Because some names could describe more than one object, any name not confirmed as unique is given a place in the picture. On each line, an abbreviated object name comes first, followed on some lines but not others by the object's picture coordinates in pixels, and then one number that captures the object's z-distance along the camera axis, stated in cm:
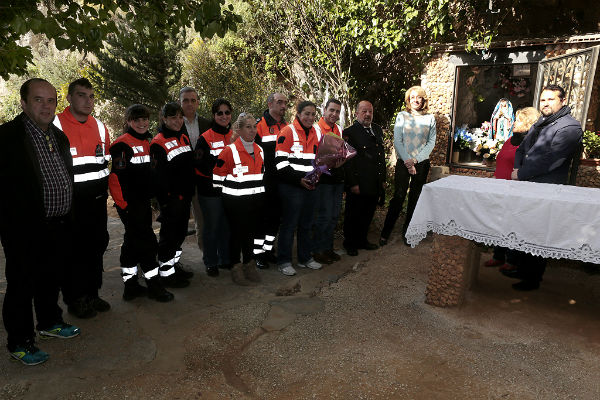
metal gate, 645
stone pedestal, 421
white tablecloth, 357
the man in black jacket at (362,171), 571
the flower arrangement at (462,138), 951
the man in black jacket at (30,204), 315
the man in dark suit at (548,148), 455
